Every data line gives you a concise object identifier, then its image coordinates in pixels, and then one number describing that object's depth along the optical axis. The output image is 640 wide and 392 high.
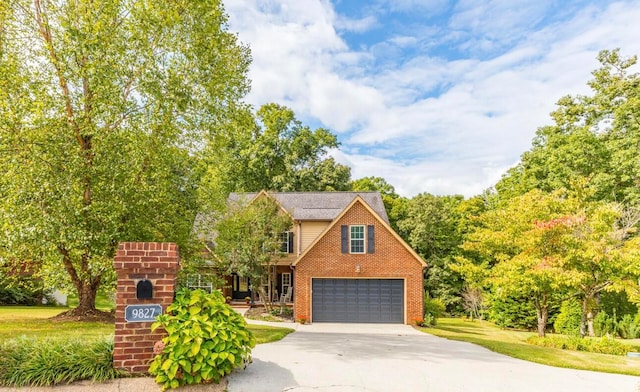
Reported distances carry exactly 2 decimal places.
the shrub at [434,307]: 23.48
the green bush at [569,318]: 18.03
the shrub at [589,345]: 11.62
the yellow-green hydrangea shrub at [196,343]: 5.28
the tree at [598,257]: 13.12
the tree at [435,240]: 27.39
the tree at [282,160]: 37.31
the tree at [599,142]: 23.23
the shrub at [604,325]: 18.16
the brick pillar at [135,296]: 5.49
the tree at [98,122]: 10.24
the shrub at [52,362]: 5.29
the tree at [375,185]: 46.22
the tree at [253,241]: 19.70
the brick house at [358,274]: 19.48
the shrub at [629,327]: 17.61
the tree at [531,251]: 13.61
